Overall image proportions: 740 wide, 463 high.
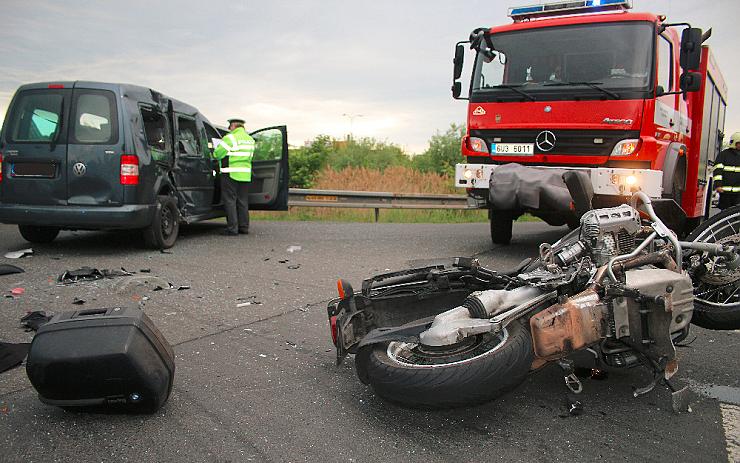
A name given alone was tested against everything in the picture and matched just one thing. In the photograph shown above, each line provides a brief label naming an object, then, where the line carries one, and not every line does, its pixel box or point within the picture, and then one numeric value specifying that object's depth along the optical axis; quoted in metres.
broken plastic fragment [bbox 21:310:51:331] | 4.28
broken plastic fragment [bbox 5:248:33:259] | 7.03
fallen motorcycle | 2.70
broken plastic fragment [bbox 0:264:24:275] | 6.10
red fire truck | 6.73
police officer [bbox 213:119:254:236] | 9.17
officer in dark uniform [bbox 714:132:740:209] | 9.43
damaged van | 7.05
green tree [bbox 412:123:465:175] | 19.70
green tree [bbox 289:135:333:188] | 18.08
